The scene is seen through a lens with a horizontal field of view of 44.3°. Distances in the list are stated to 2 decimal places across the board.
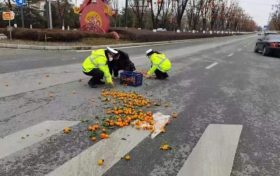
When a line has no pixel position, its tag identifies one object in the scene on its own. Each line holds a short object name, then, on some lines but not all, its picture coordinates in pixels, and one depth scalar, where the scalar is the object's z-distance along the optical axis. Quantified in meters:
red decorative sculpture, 28.23
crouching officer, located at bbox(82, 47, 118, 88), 7.91
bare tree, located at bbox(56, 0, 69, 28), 47.70
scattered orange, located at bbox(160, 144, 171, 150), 4.39
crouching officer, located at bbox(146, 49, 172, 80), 9.56
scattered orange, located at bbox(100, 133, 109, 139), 4.68
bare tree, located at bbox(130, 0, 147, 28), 46.55
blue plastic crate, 8.52
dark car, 21.02
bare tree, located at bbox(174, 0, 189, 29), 49.00
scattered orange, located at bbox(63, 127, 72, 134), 4.90
